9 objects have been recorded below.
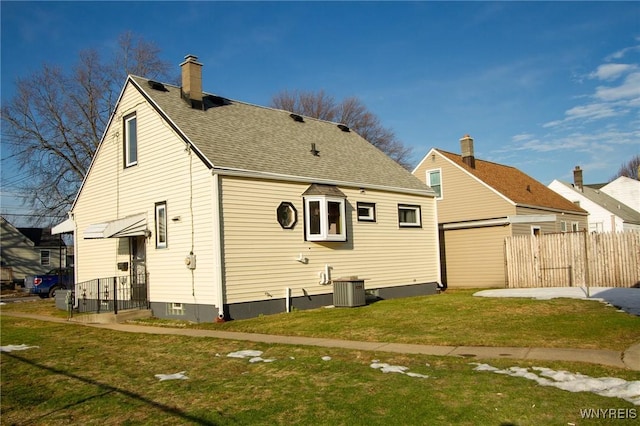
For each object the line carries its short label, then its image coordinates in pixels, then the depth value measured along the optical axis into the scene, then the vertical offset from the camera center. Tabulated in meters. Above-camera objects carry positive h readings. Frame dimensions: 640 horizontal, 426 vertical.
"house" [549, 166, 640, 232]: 42.34 +3.09
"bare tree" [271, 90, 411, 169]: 49.03 +13.08
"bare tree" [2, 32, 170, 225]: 33.16 +7.64
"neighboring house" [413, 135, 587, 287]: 23.02 +1.77
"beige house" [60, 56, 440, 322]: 14.66 +1.51
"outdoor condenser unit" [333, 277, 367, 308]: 16.14 -1.23
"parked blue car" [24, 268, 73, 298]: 32.84 -1.23
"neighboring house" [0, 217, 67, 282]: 47.09 +1.41
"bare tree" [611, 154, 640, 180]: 71.34 +10.38
